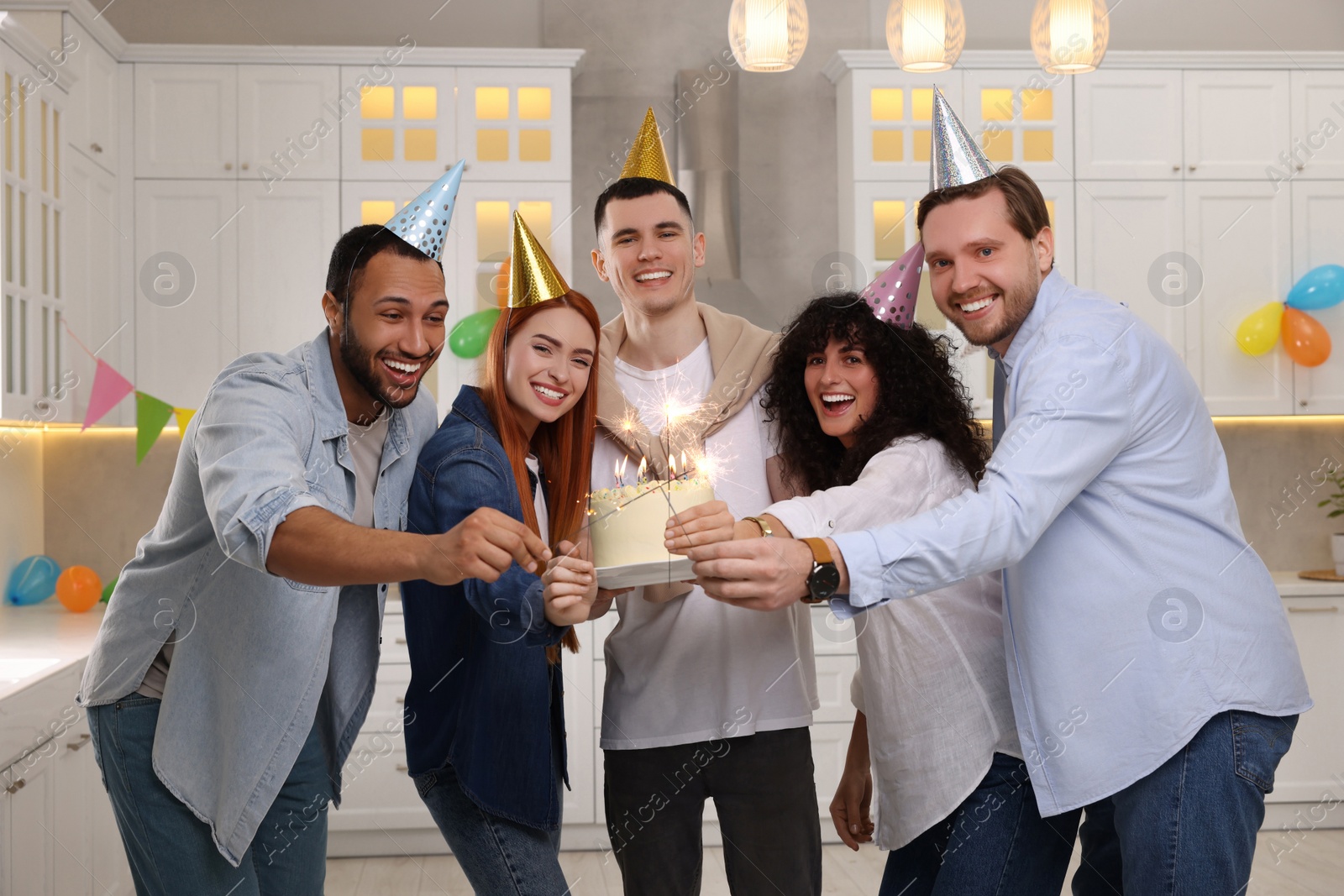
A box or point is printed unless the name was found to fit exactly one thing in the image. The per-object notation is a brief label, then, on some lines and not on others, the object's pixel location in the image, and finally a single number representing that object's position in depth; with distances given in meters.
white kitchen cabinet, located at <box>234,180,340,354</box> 3.75
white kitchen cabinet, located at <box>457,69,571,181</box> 3.79
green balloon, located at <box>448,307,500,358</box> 3.74
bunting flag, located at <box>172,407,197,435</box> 3.67
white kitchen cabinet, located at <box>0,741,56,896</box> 2.28
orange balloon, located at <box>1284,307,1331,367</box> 3.81
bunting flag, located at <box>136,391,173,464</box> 3.65
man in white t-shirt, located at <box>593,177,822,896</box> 1.74
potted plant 3.97
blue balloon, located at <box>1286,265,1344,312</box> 3.79
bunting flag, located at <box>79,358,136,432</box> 3.57
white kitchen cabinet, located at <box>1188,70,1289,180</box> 3.93
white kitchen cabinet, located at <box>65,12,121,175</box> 3.43
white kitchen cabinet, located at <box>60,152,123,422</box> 3.48
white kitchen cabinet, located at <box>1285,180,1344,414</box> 3.91
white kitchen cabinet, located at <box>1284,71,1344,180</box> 3.92
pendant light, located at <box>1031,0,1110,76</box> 2.33
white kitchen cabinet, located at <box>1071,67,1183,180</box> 3.90
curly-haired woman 1.48
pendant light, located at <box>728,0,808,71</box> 2.36
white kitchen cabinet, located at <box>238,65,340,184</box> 3.71
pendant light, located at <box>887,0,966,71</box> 2.35
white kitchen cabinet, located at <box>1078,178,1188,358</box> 3.89
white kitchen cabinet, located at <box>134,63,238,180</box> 3.71
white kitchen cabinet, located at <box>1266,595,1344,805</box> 3.72
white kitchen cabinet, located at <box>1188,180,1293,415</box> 3.91
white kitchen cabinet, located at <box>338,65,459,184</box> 3.75
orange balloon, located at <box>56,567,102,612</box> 3.45
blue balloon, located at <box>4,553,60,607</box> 3.55
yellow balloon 3.81
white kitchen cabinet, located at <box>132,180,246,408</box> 3.71
